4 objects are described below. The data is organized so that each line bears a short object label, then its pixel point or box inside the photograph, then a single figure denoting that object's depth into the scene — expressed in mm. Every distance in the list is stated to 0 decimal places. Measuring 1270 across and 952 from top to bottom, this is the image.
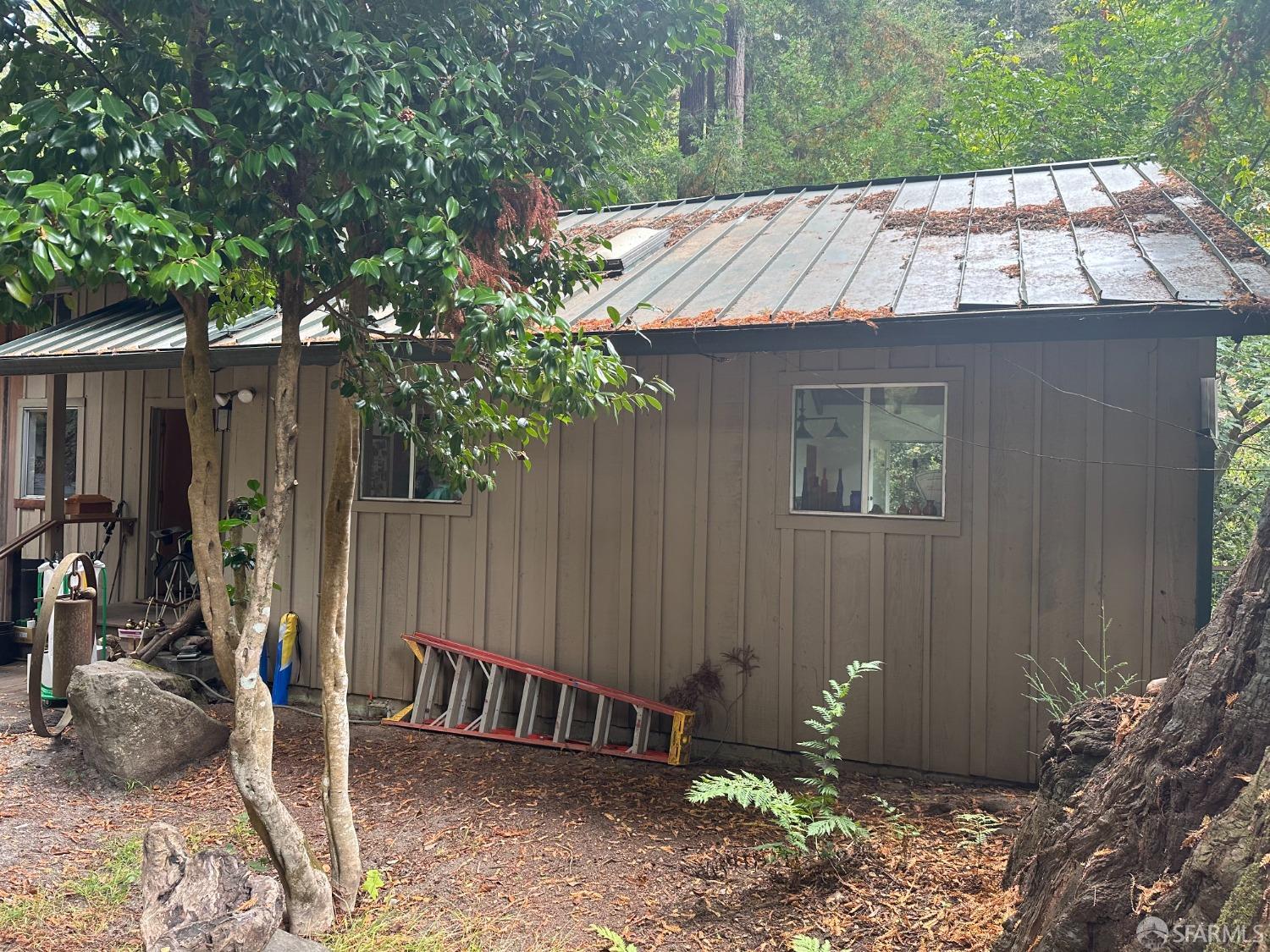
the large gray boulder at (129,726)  5543
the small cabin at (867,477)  4953
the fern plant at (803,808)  3873
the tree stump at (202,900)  2986
